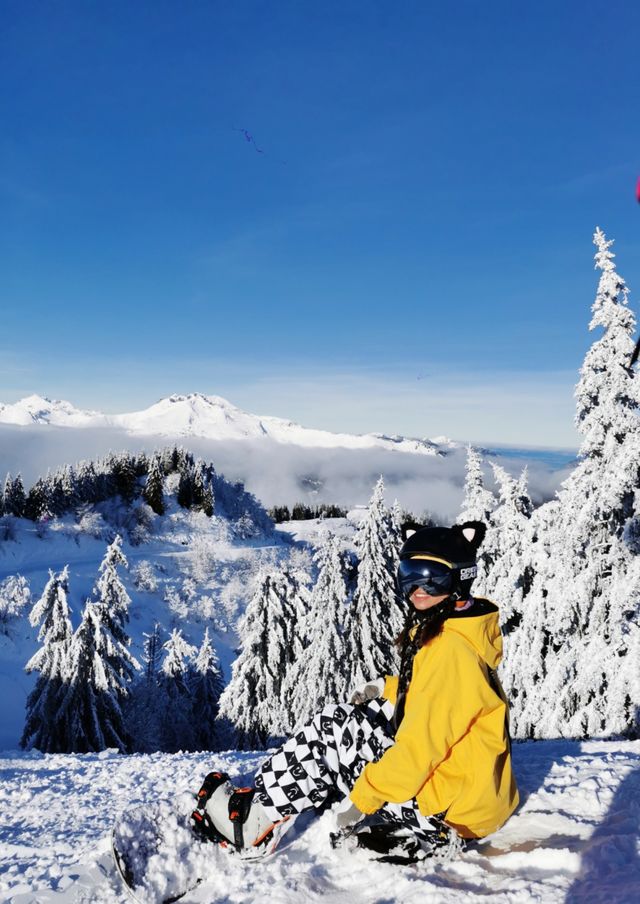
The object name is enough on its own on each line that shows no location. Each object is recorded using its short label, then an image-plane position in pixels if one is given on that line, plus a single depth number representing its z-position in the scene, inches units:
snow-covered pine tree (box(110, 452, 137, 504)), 3472.0
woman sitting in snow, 125.9
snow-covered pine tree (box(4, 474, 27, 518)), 2972.4
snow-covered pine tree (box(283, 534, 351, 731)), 941.2
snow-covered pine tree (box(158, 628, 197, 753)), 1286.9
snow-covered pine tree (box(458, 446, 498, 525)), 864.3
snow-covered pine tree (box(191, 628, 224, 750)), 1357.0
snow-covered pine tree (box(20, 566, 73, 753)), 996.6
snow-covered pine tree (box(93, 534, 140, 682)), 1022.4
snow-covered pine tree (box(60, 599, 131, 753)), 979.9
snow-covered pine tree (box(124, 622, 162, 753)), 1217.3
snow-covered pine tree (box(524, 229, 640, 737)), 494.3
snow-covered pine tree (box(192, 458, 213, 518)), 3617.1
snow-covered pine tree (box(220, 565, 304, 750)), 1058.7
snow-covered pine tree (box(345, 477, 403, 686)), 935.7
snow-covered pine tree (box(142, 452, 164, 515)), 3459.6
